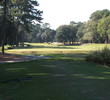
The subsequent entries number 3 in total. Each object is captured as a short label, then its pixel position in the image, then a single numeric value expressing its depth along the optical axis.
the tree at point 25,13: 52.75
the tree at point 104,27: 76.90
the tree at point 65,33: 108.75
